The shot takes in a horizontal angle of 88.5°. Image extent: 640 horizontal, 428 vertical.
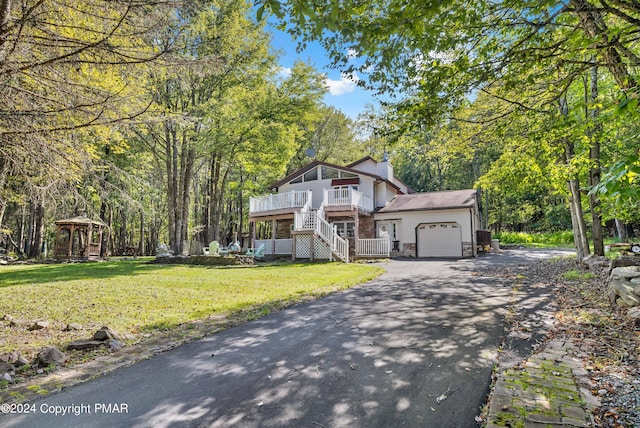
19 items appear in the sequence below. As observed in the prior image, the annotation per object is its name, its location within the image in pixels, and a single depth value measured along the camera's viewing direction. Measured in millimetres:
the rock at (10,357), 3393
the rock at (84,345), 3887
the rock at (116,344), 3947
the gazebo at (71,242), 19094
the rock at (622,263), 6822
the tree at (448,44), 3969
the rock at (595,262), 8789
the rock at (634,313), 4468
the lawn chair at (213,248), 18094
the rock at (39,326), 4672
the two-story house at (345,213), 17016
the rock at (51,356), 3400
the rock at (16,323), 4824
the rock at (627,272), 5444
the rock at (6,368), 3198
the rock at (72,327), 4672
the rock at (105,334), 4105
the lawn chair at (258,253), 17719
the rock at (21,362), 3357
